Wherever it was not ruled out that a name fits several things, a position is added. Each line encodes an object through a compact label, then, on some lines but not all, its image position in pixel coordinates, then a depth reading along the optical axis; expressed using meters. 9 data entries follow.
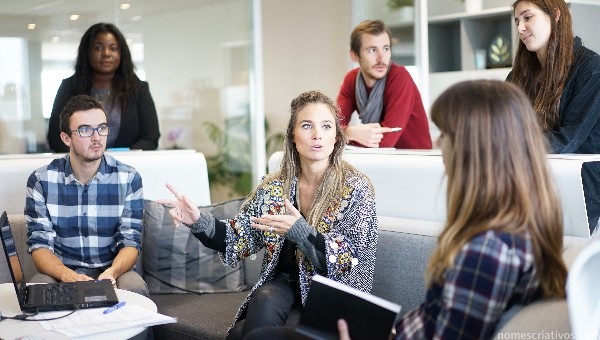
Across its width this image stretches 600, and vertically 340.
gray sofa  2.75
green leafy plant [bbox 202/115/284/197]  5.88
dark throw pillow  3.49
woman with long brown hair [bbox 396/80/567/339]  1.53
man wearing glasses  3.24
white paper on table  2.19
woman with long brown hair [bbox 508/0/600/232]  2.59
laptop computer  2.40
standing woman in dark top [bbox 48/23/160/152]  4.43
